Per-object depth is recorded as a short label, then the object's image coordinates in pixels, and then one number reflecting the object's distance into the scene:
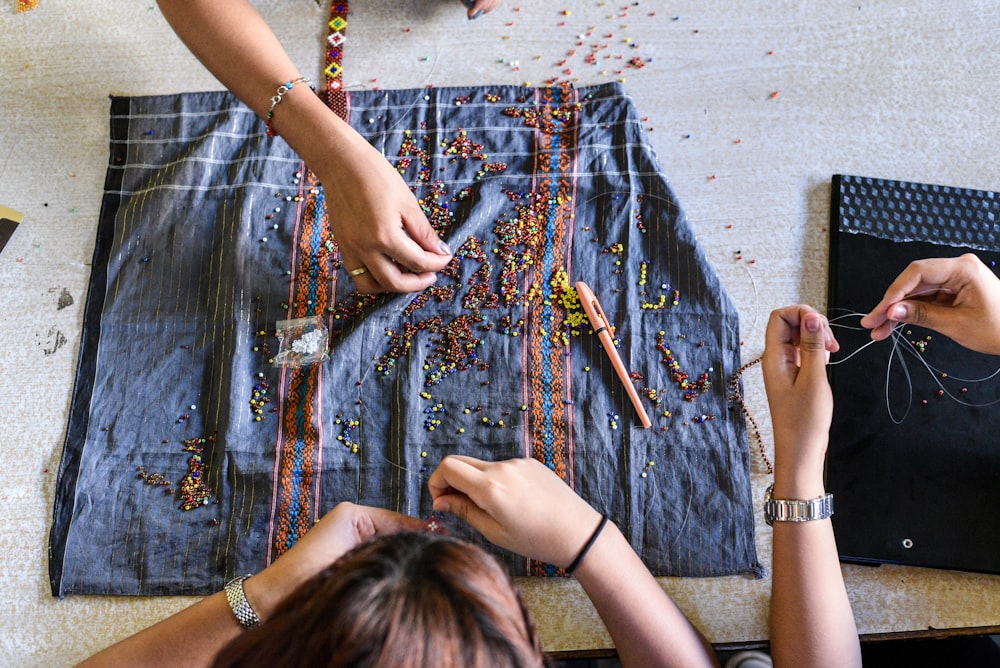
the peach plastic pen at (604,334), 1.01
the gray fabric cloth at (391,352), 0.99
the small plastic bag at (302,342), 1.04
